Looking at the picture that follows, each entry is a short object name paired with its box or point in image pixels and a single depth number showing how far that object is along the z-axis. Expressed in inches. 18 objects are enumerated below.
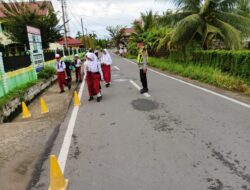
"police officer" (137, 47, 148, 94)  259.1
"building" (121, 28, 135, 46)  1743.5
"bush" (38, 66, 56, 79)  364.7
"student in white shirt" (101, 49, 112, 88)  341.3
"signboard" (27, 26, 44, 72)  354.5
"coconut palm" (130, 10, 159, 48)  863.6
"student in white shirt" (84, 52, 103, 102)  240.8
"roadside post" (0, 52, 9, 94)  233.7
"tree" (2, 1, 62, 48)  630.1
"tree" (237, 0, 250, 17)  437.9
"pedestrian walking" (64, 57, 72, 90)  330.0
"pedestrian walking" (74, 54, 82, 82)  389.5
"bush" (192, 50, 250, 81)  271.1
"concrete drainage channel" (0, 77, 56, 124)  200.6
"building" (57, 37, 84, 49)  1647.9
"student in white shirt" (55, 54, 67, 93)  307.7
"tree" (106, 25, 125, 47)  1759.4
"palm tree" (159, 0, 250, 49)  406.8
